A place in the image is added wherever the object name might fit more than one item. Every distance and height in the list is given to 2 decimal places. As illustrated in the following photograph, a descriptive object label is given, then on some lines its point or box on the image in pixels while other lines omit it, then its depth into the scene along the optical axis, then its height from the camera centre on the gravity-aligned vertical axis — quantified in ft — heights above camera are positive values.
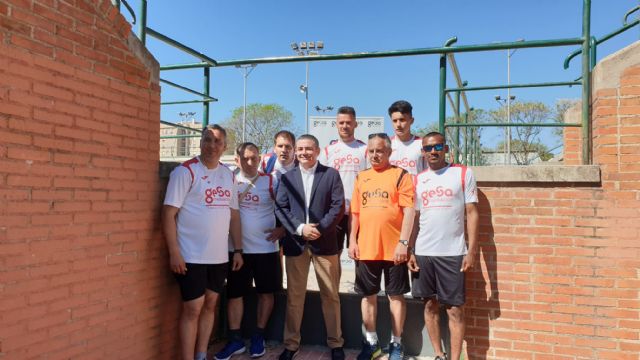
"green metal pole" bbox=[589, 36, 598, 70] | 13.48 +4.29
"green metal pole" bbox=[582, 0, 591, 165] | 13.09 +3.22
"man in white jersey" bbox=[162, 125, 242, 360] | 12.10 -1.38
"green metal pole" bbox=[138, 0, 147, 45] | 13.02 +4.93
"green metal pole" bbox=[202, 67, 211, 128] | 17.15 +3.70
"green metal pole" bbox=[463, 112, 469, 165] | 20.49 +1.87
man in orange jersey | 12.79 -1.49
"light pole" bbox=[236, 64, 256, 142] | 127.26 +18.64
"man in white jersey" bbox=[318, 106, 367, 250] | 14.60 +1.04
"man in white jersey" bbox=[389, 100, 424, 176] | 14.11 +1.45
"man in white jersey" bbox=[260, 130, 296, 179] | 15.08 +1.06
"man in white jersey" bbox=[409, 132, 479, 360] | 12.40 -1.42
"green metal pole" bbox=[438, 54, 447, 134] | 14.16 +3.14
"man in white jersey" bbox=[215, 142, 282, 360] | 14.05 -2.20
